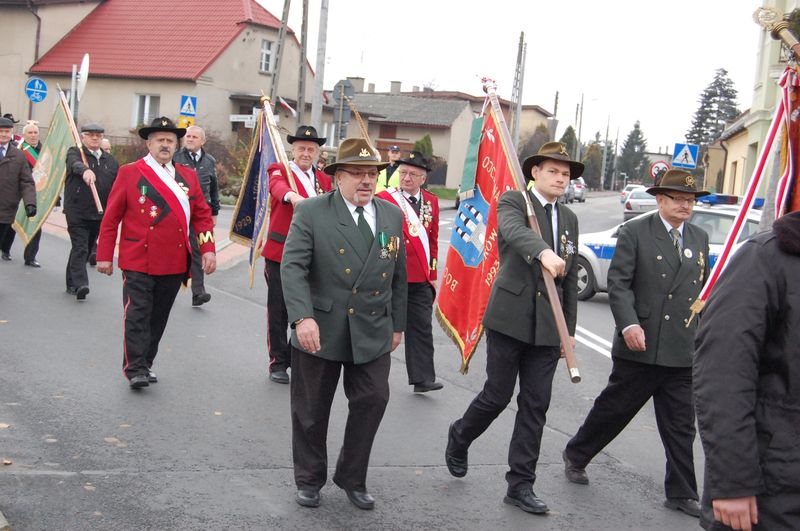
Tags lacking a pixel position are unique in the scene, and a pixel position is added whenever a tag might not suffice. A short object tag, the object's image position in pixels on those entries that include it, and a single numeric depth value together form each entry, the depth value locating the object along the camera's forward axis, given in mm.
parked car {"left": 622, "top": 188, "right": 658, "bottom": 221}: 44719
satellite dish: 19641
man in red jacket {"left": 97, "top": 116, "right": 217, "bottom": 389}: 7672
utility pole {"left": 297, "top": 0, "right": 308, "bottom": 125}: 28008
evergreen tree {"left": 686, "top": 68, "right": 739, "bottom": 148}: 116312
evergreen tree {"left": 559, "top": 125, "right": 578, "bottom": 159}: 103000
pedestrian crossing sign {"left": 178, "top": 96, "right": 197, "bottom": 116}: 23422
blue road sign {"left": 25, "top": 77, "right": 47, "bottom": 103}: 24906
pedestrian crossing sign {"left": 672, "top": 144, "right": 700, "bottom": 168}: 28172
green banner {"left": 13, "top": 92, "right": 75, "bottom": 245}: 12469
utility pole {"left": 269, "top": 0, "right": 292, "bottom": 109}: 26281
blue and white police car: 14875
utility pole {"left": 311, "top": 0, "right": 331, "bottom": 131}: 25062
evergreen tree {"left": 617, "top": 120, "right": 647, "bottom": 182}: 151875
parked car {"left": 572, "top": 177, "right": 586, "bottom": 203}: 74000
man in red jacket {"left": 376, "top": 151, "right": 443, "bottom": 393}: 8211
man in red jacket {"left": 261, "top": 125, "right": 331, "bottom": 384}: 8227
